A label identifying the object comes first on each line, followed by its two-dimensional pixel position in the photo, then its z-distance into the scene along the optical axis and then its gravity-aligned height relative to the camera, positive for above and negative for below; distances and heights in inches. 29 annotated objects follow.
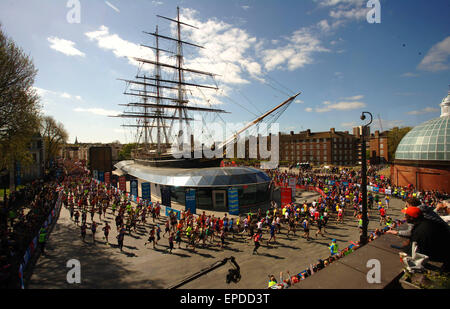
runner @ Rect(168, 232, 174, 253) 497.4 -212.9
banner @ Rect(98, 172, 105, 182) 1483.3 -151.1
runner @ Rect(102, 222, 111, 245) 554.9 -203.4
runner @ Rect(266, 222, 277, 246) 546.3 -211.1
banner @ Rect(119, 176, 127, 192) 1103.0 -157.3
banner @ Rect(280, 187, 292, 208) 804.6 -168.3
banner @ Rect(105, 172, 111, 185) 1405.0 -156.1
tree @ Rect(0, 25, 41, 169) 670.5 +195.7
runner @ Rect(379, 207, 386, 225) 674.3 -215.7
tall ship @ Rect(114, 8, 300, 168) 1323.8 +243.6
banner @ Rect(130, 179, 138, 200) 1002.7 -164.1
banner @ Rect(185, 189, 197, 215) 733.9 -168.1
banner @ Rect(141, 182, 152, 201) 920.3 -163.4
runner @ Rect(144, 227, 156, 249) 519.5 -207.7
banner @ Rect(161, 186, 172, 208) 815.4 -171.2
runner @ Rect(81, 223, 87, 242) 548.4 -200.6
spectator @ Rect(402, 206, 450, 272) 162.1 -70.9
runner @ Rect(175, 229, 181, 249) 530.1 -214.8
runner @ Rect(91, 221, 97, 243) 568.3 -205.6
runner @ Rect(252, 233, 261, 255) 478.9 -206.5
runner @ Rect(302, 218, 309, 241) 555.9 -201.4
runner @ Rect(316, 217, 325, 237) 585.7 -208.6
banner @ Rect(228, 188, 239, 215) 727.1 -169.9
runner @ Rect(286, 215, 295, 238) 604.4 -213.5
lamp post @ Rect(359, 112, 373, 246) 320.0 -54.5
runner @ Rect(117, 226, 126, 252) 504.1 -204.4
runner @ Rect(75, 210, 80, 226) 676.7 -203.5
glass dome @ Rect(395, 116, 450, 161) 1087.6 +55.3
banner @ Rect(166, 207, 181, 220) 722.8 -206.8
